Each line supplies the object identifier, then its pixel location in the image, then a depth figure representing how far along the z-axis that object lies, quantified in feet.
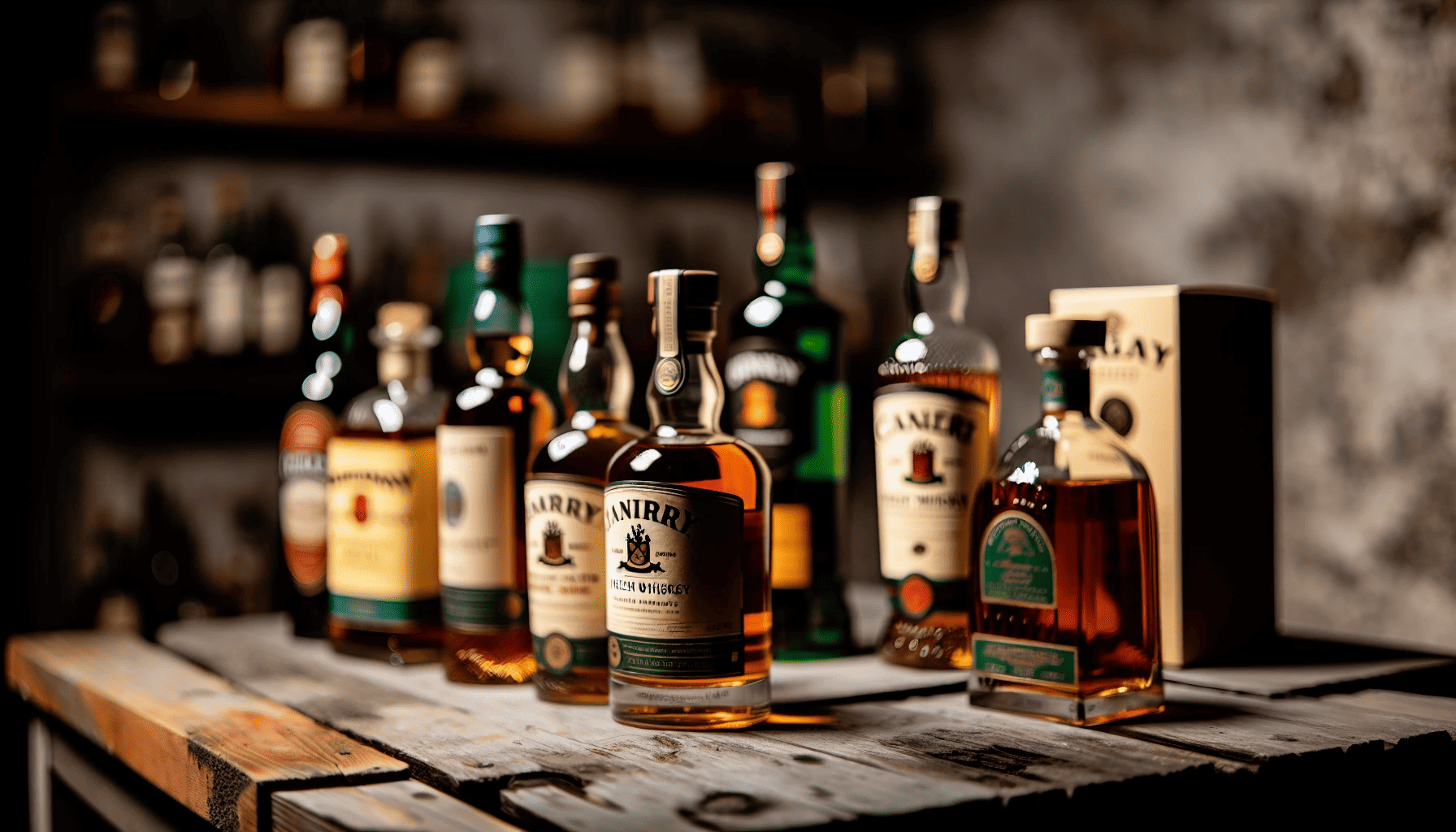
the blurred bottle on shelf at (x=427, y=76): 8.94
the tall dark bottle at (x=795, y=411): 3.81
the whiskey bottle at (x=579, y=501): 3.14
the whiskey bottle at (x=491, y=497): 3.42
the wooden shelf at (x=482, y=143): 8.07
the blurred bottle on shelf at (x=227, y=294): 8.17
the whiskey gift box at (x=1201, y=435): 3.57
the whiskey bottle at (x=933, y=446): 3.56
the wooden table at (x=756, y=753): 2.31
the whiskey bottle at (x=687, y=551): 2.85
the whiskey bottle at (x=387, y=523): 3.76
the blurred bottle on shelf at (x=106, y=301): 8.05
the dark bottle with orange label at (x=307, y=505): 4.28
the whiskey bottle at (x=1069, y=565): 2.86
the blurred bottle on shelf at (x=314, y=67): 8.48
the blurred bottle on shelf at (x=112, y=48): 8.14
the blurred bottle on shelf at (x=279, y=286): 8.31
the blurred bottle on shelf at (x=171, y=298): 8.10
